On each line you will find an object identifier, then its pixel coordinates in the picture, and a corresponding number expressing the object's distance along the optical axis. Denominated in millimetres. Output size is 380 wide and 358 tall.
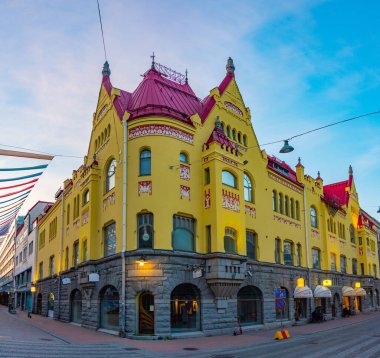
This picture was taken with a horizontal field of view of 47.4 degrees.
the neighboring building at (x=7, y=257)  72812
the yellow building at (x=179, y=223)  24562
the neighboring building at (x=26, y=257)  52938
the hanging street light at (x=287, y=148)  21288
